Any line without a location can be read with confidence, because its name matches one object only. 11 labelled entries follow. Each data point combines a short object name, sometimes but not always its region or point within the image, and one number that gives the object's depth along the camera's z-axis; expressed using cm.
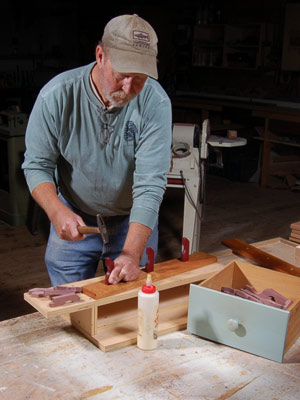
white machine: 369
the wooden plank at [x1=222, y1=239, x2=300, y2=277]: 184
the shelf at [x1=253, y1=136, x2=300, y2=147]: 581
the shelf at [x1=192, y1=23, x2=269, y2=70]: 670
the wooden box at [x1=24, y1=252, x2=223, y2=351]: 138
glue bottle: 134
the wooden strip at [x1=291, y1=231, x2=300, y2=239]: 230
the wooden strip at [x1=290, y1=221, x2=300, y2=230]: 229
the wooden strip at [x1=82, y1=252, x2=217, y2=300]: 145
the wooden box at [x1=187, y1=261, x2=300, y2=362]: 134
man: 164
